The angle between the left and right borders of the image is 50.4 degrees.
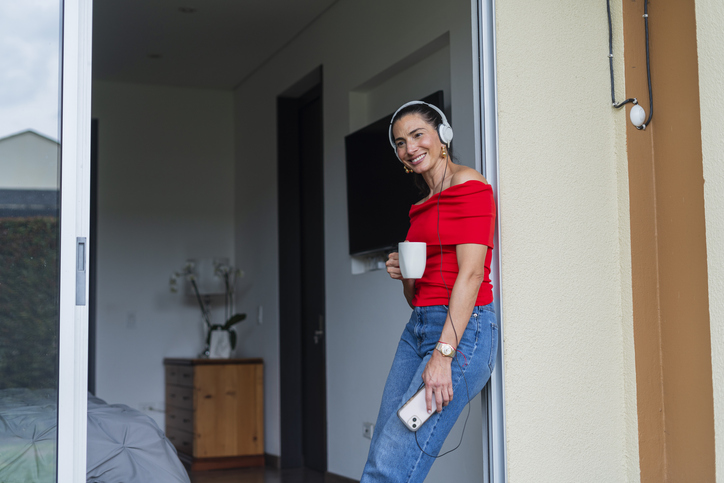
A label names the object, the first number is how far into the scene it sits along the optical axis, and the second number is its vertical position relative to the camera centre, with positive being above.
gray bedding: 1.79 -0.47
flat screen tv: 3.67 +0.51
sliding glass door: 1.82 +0.14
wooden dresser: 5.09 -0.80
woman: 1.96 -0.04
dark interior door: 4.90 +0.05
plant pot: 5.54 -0.36
